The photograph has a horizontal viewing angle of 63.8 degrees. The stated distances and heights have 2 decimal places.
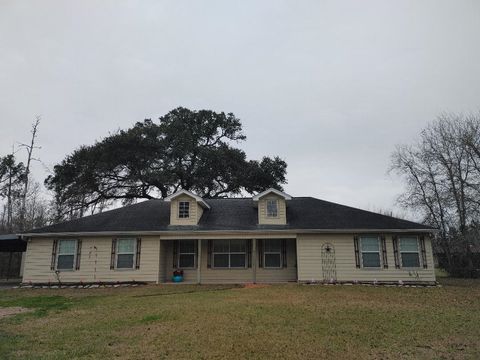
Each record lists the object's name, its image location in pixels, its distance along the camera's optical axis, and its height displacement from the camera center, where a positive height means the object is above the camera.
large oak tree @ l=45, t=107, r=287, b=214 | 29.41 +7.38
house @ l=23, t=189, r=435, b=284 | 17.88 +0.79
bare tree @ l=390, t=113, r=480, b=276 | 22.08 +4.31
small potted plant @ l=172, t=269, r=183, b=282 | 18.67 -0.58
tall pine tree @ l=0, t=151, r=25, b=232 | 33.06 +7.36
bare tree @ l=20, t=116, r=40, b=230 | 31.62 +9.15
